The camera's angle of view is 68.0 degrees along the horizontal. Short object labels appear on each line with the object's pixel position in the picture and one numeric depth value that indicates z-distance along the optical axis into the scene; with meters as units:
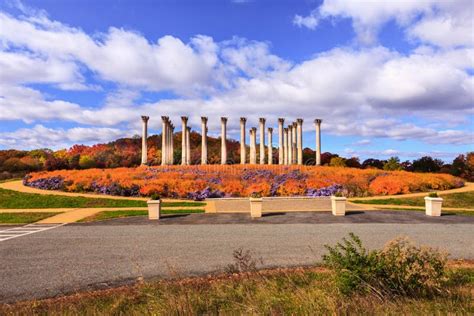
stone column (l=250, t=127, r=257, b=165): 50.46
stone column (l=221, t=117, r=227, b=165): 46.56
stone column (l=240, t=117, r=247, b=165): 47.84
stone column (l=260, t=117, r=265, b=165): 48.62
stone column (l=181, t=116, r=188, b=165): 45.31
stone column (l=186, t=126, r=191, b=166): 45.33
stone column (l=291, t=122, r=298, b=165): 54.50
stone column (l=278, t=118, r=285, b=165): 50.08
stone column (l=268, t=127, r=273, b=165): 53.62
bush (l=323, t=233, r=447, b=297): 6.21
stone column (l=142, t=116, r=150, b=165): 42.84
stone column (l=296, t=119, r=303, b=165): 48.19
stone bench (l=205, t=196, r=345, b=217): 20.89
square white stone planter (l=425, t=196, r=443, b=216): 18.30
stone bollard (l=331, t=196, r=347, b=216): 18.38
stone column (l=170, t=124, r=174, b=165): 47.60
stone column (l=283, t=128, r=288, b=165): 55.37
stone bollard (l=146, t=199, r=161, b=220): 17.64
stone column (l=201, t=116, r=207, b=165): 46.35
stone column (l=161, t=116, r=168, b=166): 44.50
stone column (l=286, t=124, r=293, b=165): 53.21
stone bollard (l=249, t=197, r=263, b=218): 18.22
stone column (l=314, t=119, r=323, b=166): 47.09
